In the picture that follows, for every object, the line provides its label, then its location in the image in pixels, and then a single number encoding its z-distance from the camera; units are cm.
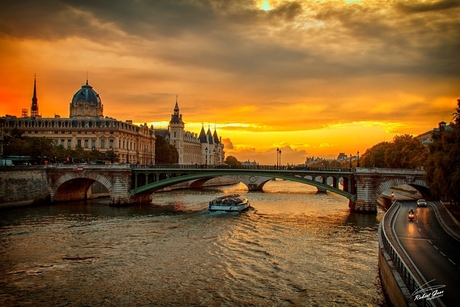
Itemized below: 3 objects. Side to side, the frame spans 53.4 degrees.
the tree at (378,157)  9353
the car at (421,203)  4939
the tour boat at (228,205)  5603
